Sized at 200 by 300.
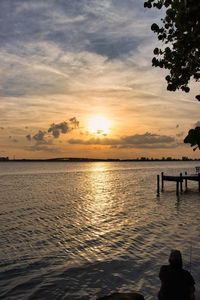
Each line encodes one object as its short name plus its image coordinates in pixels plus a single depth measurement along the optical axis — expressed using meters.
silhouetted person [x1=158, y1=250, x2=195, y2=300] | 5.55
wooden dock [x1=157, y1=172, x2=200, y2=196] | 35.94
